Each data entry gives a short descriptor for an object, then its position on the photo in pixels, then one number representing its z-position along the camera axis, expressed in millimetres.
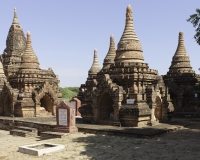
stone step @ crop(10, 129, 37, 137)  19711
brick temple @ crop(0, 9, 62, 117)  26688
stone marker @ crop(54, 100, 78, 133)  17969
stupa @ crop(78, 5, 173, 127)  19297
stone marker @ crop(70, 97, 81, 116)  32156
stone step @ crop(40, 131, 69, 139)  17112
